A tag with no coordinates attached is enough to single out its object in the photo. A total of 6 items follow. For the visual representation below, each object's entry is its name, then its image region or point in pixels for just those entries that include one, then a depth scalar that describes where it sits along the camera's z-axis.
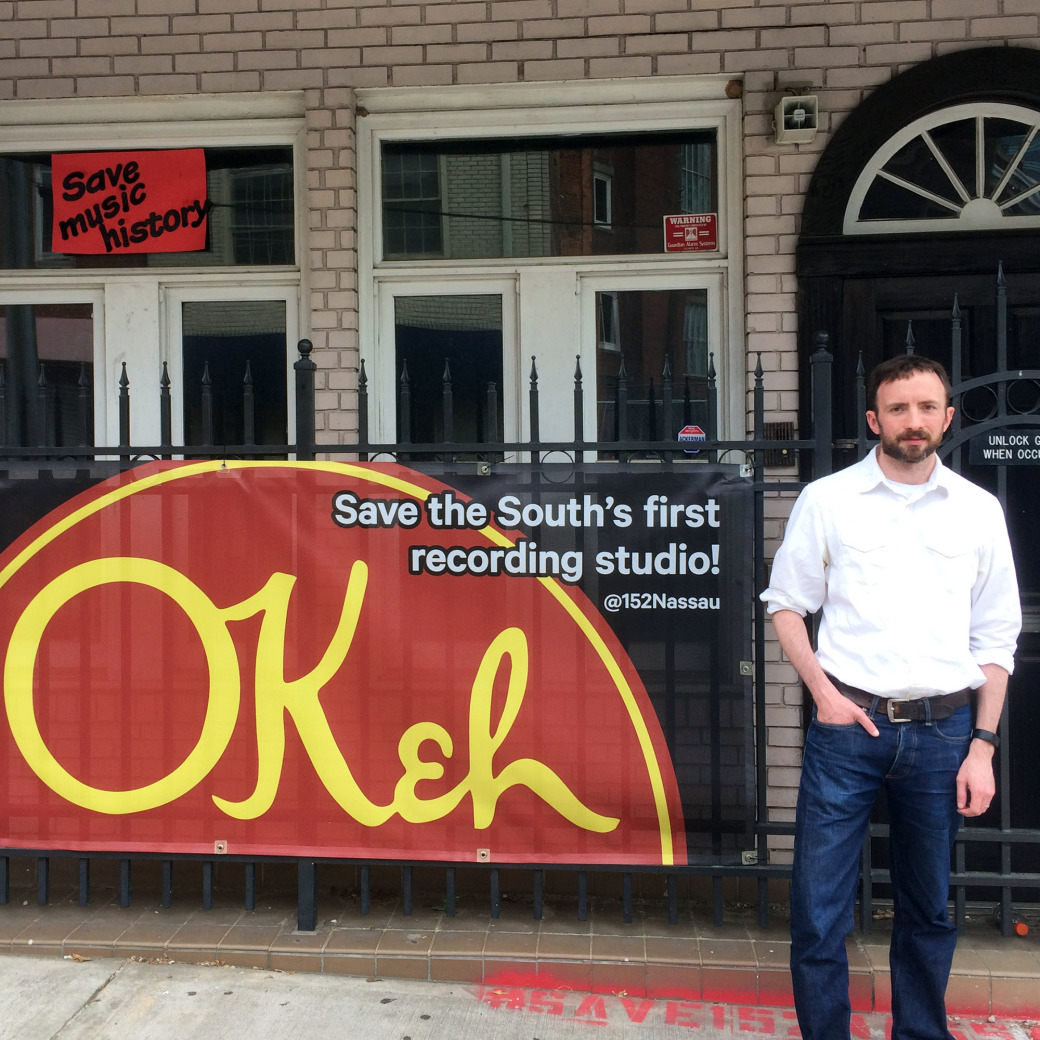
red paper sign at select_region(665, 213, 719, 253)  5.06
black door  4.44
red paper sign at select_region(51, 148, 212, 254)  5.30
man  2.97
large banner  3.78
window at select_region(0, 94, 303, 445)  5.23
